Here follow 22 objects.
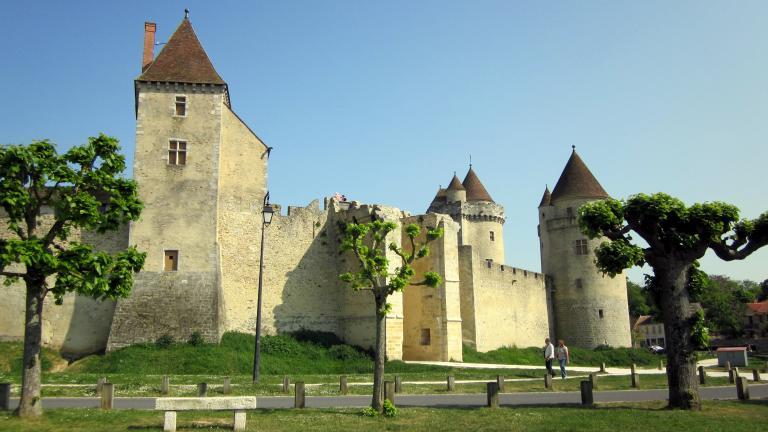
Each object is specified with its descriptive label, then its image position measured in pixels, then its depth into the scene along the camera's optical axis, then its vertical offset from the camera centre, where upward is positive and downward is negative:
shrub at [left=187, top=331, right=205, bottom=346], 23.94 -0.06
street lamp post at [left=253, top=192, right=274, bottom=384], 18.39 +0.38
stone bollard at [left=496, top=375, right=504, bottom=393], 17.28 -1.34
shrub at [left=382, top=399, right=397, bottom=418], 11.95 -1.41
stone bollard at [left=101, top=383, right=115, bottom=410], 12.45 -1.14
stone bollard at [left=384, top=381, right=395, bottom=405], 12.74 -1.10
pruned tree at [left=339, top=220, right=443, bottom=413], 12.80 +1.37
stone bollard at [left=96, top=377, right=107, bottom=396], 15.68 -1.19
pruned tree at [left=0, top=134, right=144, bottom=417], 11.69 +2.39
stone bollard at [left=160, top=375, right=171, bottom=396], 15.51 -1.20
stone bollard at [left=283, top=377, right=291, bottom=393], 16.69 -1.30
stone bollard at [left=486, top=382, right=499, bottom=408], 13.38 -1.27
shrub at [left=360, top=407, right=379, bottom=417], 11.98 -1.46
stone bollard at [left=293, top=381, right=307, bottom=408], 12.95 -1.22
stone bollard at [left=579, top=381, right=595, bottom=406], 13.82 -1.32
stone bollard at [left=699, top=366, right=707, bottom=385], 19.56 -1.39
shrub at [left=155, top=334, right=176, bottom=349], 23.59 -0.12
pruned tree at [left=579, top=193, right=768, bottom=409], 13.43 +1.92
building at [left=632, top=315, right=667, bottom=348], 92.12 +0.39
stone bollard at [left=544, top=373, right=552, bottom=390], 18.16 -1.35
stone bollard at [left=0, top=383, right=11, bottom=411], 12.06 -1.08
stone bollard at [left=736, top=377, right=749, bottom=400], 14.79 -1.34
